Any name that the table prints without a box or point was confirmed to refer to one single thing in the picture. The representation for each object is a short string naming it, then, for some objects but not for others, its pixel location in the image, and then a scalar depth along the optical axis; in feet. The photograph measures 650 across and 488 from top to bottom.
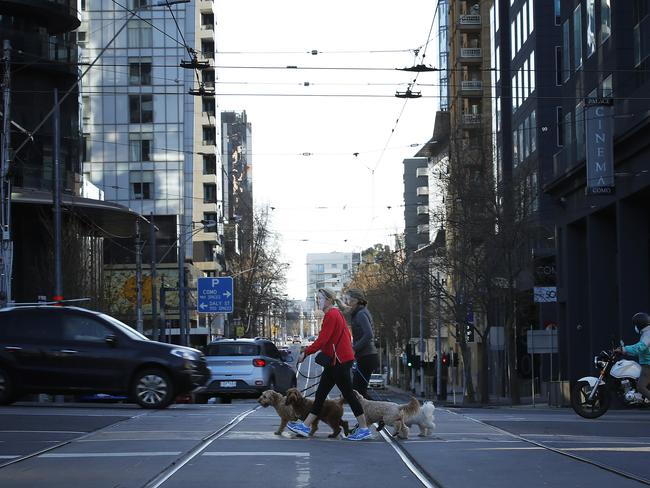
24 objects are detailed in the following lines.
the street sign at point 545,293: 128.16
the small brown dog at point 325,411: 45.44
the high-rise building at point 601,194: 100.01
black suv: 67.46
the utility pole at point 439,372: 213.52
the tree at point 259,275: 288.51
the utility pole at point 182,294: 191.83
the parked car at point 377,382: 292.51
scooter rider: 61.57
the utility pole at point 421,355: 225.02
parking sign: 183.62
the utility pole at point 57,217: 109.91
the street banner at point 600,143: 100.12
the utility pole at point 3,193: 96.94
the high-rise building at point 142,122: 293.23
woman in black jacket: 51.24
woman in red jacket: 44.75
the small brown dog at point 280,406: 45.57
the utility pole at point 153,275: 167.66
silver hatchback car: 89.15
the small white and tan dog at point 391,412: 44.80
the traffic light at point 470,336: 183.73
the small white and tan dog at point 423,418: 45.03
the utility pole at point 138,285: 155.94
